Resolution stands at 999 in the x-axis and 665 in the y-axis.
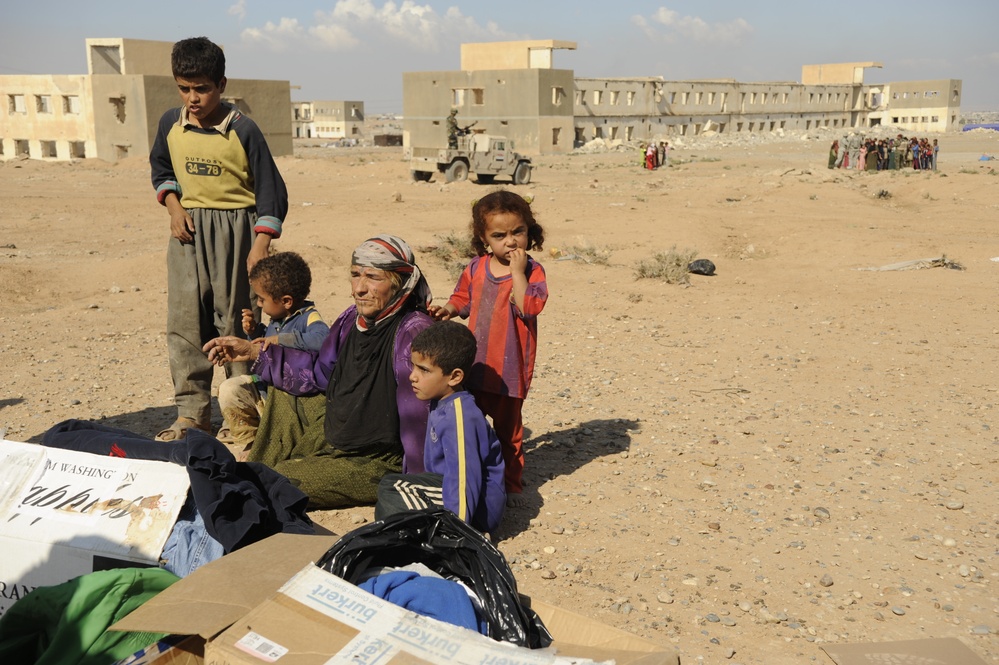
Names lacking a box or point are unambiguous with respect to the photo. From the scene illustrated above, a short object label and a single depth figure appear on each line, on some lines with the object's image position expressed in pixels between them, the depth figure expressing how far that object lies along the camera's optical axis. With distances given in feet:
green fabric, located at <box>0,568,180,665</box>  6.88
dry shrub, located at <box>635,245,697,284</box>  29.07
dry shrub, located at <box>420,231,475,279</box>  33.07
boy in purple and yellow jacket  10.16
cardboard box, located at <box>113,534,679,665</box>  6.04
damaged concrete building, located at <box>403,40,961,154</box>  127.34
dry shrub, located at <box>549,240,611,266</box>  32.99
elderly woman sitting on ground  11.34
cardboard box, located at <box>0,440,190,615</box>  8.50
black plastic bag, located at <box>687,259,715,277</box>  31.04
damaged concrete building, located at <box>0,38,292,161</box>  102.27
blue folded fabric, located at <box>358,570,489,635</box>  6.97
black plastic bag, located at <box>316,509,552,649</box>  7.13
